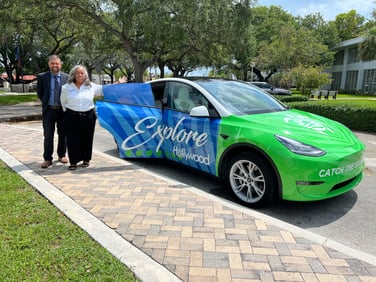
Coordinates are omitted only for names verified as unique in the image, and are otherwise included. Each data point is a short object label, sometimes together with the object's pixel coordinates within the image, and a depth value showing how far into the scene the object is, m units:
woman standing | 4.71
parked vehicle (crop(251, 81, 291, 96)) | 26.72
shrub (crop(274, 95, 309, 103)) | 16.73
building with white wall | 39.41
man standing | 4.83
